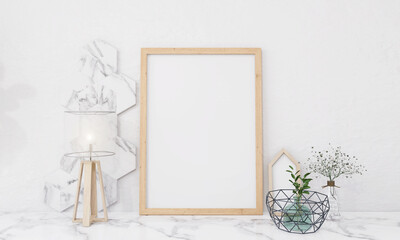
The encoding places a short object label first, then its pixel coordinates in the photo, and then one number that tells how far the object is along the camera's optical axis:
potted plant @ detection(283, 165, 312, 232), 1.15
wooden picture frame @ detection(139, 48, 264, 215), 1.39
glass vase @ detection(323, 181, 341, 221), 1.35
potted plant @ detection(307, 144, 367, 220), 1.36
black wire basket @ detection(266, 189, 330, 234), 1.15
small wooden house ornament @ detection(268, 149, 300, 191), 1.40
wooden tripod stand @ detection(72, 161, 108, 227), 1.23
